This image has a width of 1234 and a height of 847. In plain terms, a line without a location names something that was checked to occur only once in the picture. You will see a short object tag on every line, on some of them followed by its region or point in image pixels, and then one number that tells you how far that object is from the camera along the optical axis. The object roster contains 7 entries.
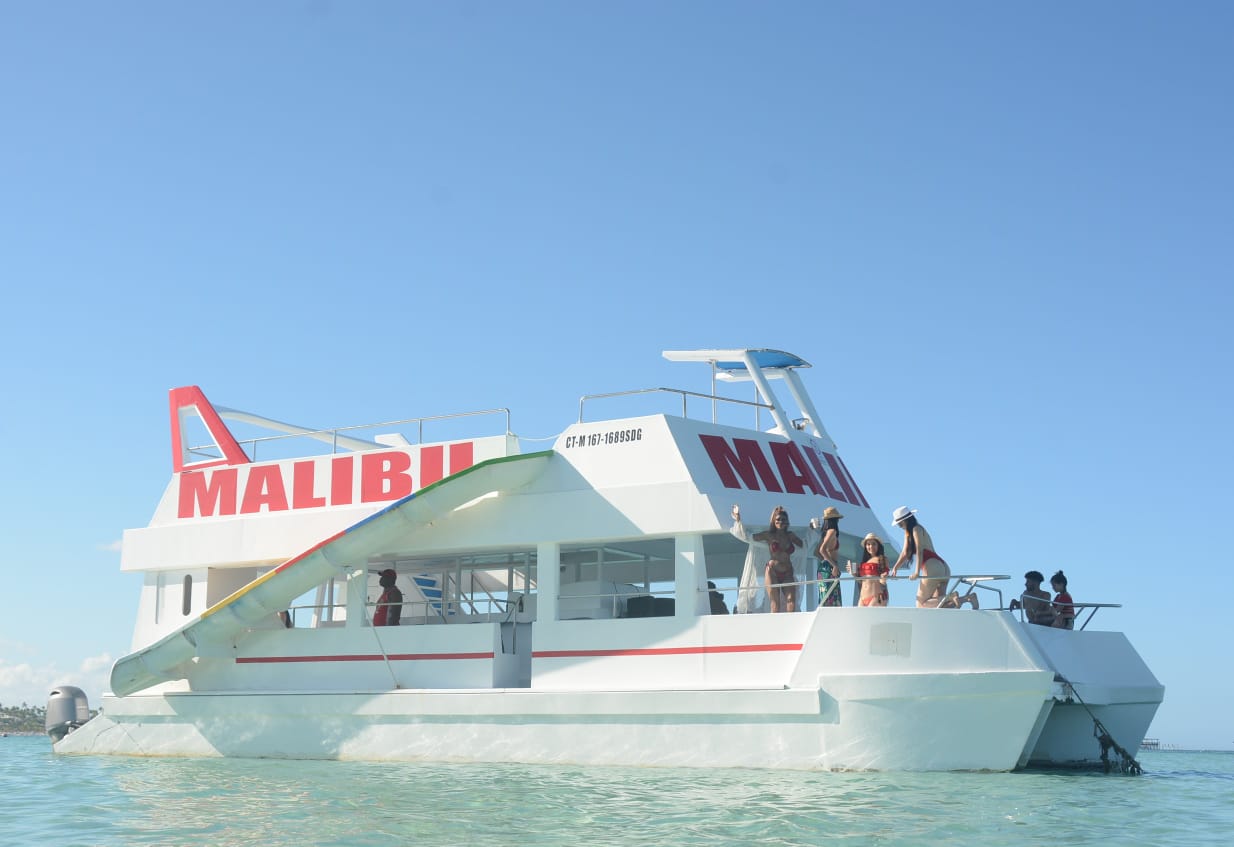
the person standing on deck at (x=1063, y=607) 15.59
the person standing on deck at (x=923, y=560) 14.11
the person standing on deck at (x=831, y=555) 14.70
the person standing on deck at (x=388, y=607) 17.89
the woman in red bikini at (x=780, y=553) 14.93
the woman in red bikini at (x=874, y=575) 14.16
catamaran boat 13.69
